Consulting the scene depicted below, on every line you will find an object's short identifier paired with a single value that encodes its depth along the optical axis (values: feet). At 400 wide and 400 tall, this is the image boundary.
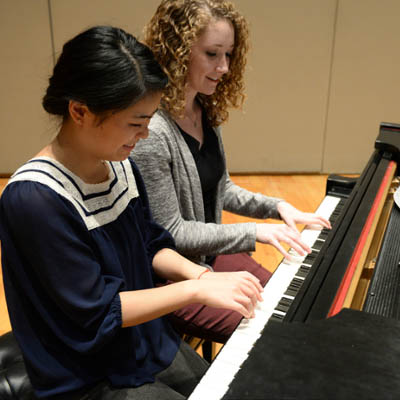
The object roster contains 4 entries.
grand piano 2.42
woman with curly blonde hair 4.99
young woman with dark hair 3.23
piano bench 3.88
